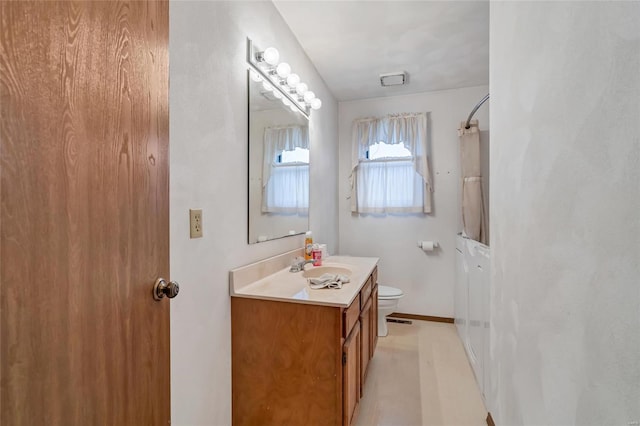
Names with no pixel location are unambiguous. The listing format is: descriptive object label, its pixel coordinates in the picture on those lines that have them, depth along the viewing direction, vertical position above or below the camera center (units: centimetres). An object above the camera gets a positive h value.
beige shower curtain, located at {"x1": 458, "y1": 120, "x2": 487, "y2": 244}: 244 +23
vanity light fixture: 161 +86
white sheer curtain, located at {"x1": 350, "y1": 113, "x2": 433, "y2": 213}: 306 +44
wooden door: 53 +0
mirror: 162 +30
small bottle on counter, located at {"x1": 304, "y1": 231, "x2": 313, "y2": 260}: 212 -27
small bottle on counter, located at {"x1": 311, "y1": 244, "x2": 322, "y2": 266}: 208 -33
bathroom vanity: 128 -66
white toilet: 260 -85
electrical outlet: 115 -4
